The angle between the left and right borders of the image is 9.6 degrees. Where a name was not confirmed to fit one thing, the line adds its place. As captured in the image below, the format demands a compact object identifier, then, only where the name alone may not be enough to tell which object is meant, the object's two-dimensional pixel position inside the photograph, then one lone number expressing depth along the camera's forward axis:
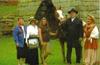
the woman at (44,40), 22.20
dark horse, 27.37
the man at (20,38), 20.78
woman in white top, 20.17
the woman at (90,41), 21.02
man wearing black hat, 22.65
